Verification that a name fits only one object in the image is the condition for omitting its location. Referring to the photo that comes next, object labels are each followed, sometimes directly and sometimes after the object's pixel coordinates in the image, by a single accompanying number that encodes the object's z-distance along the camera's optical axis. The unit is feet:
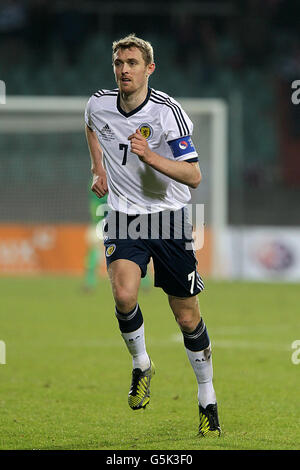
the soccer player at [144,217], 35.58
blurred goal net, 128.47
